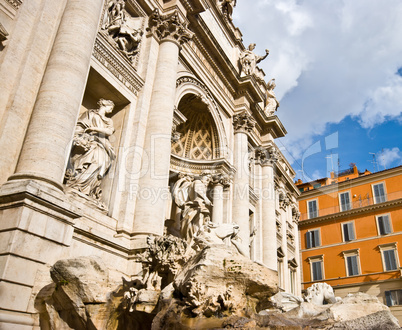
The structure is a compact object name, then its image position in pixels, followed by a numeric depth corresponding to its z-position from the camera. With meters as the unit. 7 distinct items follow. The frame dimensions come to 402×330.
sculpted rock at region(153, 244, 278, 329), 4.54
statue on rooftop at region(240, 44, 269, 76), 18.75
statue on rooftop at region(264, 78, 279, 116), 20.78
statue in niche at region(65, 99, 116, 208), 8.73
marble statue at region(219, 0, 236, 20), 19.17
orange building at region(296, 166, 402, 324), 23.91
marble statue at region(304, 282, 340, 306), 8.88
